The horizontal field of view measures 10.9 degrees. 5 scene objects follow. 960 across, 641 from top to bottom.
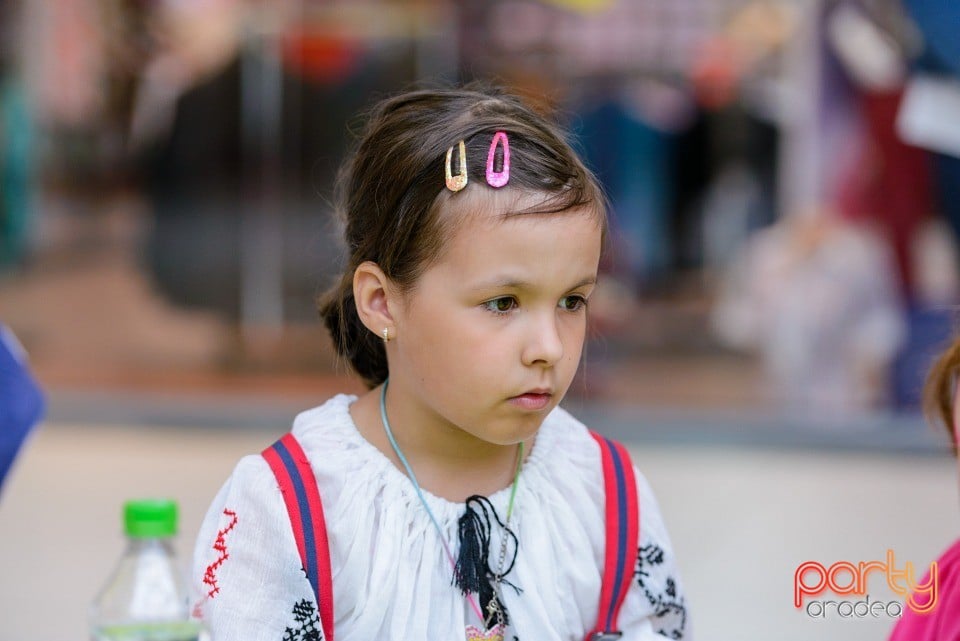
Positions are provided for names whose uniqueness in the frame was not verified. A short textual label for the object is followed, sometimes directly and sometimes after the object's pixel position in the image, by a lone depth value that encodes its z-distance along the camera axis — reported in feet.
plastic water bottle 11.98
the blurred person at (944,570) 12.45
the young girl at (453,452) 12.35
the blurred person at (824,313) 22.58
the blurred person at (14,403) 13.16
